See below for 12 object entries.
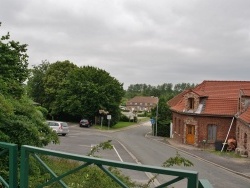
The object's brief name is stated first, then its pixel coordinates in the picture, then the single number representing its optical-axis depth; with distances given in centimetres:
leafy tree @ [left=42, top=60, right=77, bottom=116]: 4100
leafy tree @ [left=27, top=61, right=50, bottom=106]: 4483
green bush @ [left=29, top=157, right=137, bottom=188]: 390
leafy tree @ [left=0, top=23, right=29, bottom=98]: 872
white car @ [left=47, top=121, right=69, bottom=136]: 2597
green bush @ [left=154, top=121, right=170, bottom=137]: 3484
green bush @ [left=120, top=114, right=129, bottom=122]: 5465
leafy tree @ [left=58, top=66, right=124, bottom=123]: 3814
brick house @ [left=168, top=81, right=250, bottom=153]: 2429
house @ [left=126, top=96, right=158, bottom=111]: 10363
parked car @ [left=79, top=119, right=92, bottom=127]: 3721
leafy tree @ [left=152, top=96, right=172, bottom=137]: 3490
